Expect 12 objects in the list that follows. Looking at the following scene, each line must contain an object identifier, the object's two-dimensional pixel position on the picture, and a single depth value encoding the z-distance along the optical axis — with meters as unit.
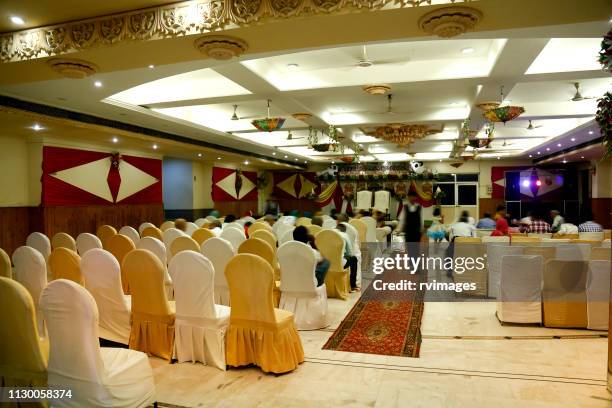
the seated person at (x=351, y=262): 6.85
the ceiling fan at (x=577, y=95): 6.78
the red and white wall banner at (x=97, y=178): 9.66
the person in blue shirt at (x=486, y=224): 9.39
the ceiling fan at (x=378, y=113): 8.90
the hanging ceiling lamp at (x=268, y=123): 7.39
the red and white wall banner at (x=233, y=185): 16.66
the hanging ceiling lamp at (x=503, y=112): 6.64
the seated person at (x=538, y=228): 10.40
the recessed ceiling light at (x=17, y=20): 3.87
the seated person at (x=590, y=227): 8.67
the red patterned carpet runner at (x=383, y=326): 4.28
